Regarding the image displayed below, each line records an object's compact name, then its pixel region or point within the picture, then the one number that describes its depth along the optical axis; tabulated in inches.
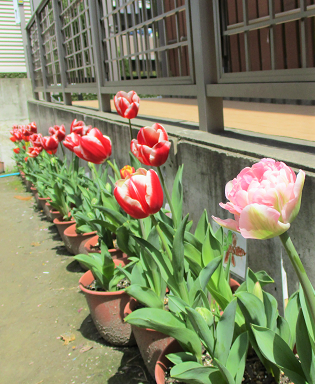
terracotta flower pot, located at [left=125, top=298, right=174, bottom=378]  61.1
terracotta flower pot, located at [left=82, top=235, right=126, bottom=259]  95.8
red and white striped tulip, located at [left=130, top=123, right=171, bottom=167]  54.0
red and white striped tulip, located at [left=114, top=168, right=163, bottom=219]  41.9
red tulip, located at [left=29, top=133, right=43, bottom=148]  163.3
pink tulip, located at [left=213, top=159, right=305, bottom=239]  25.6
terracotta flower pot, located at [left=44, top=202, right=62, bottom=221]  147.7
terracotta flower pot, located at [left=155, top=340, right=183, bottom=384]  50.5
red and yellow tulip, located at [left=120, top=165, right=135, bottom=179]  60.1
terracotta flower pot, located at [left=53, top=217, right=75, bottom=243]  133.4
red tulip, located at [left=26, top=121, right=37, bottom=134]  216.5
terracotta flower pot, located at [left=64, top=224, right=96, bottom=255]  115.9
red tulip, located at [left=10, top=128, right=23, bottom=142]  239.1
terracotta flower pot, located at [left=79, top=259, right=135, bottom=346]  77.6
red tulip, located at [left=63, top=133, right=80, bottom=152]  86.0
